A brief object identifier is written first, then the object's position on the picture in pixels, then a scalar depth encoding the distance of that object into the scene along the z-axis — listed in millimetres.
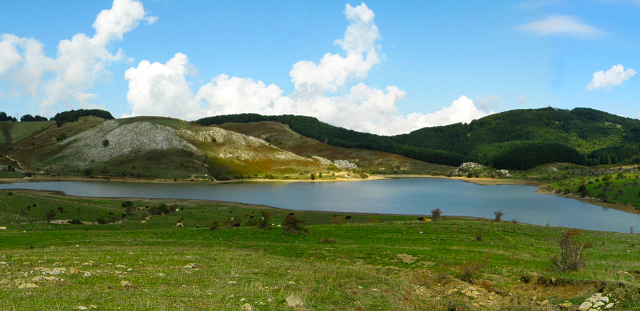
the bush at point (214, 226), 34531
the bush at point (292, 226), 32034
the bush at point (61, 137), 188750
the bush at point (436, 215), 47625
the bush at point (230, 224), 38344
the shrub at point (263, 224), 35219
